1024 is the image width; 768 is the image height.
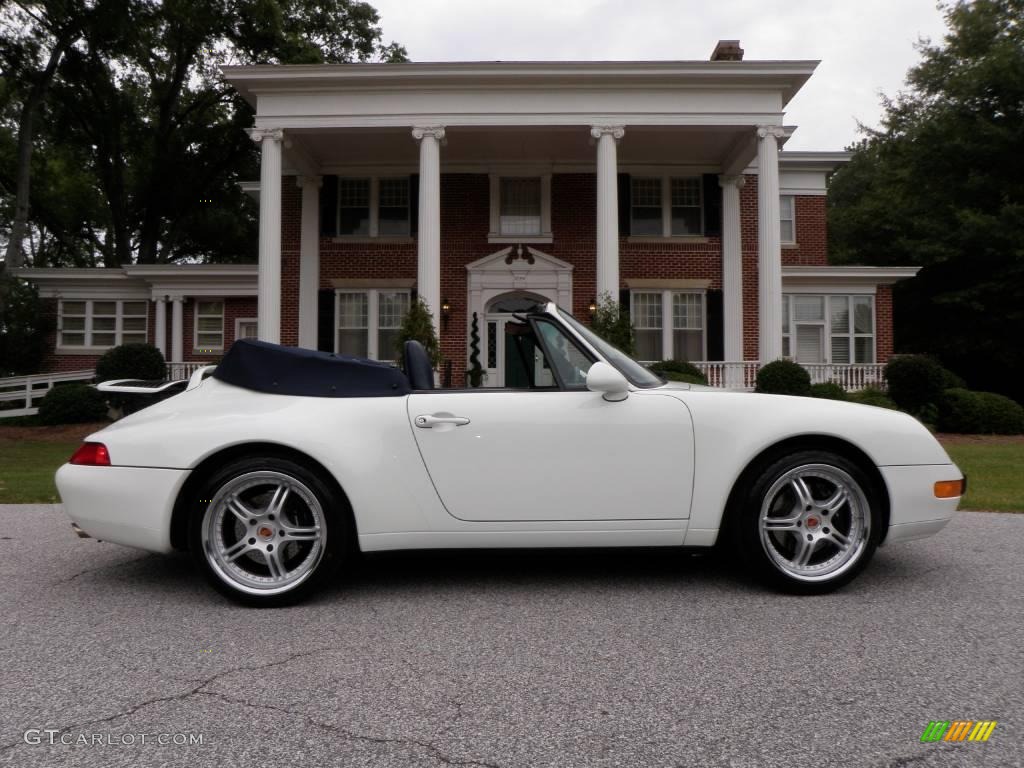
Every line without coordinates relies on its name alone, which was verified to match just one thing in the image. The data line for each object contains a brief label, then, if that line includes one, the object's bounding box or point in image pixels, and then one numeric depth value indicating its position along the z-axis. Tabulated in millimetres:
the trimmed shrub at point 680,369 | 14773
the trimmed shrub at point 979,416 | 13672
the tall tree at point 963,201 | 21094
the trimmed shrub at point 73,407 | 16125
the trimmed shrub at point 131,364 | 16469
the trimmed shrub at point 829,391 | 14352
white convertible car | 3035
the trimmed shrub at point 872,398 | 13617
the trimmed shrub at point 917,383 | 14164
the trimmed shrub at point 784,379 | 14155
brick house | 14945
